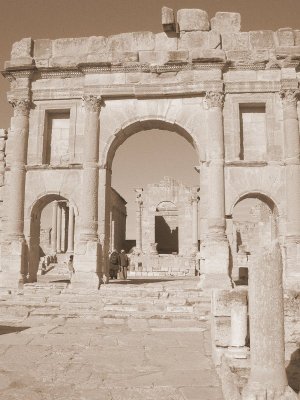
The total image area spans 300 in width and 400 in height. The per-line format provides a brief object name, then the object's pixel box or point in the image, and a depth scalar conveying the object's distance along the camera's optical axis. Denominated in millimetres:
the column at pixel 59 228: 35125
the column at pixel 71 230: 32156
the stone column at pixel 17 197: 14188
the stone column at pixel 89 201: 13750
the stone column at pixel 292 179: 13445
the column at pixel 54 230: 34812
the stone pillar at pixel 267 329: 4574
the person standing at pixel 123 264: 19266
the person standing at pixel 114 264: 18094
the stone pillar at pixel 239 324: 6102
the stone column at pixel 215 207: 13219
